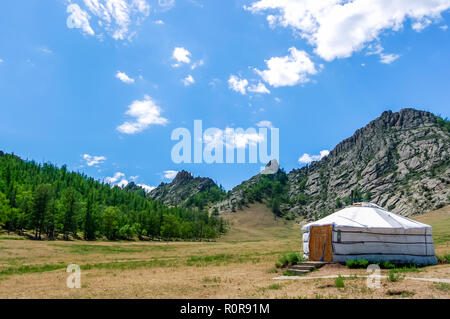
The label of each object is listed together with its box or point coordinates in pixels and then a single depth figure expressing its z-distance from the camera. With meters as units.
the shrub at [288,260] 17.62
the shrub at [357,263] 16.31
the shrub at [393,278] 11.03
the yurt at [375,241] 17.42
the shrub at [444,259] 17.86
